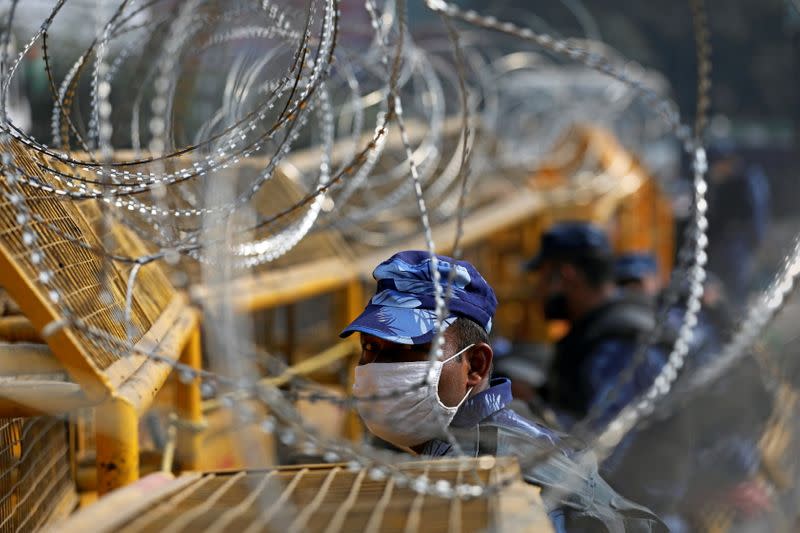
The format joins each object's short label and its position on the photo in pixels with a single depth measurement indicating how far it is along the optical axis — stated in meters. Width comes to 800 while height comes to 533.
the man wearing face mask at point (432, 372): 4.30
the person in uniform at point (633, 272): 11.36
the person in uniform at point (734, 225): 20.47
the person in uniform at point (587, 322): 8.57
